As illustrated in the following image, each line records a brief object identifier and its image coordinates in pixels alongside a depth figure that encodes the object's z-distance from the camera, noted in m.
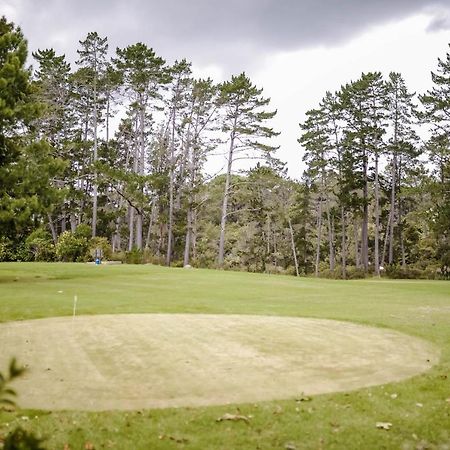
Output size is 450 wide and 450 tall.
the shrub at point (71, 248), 35.22
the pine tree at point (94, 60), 41.59
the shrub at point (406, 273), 37.44
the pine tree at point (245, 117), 40.38
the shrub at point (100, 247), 33.94
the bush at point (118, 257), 33.97
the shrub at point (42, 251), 37.38
